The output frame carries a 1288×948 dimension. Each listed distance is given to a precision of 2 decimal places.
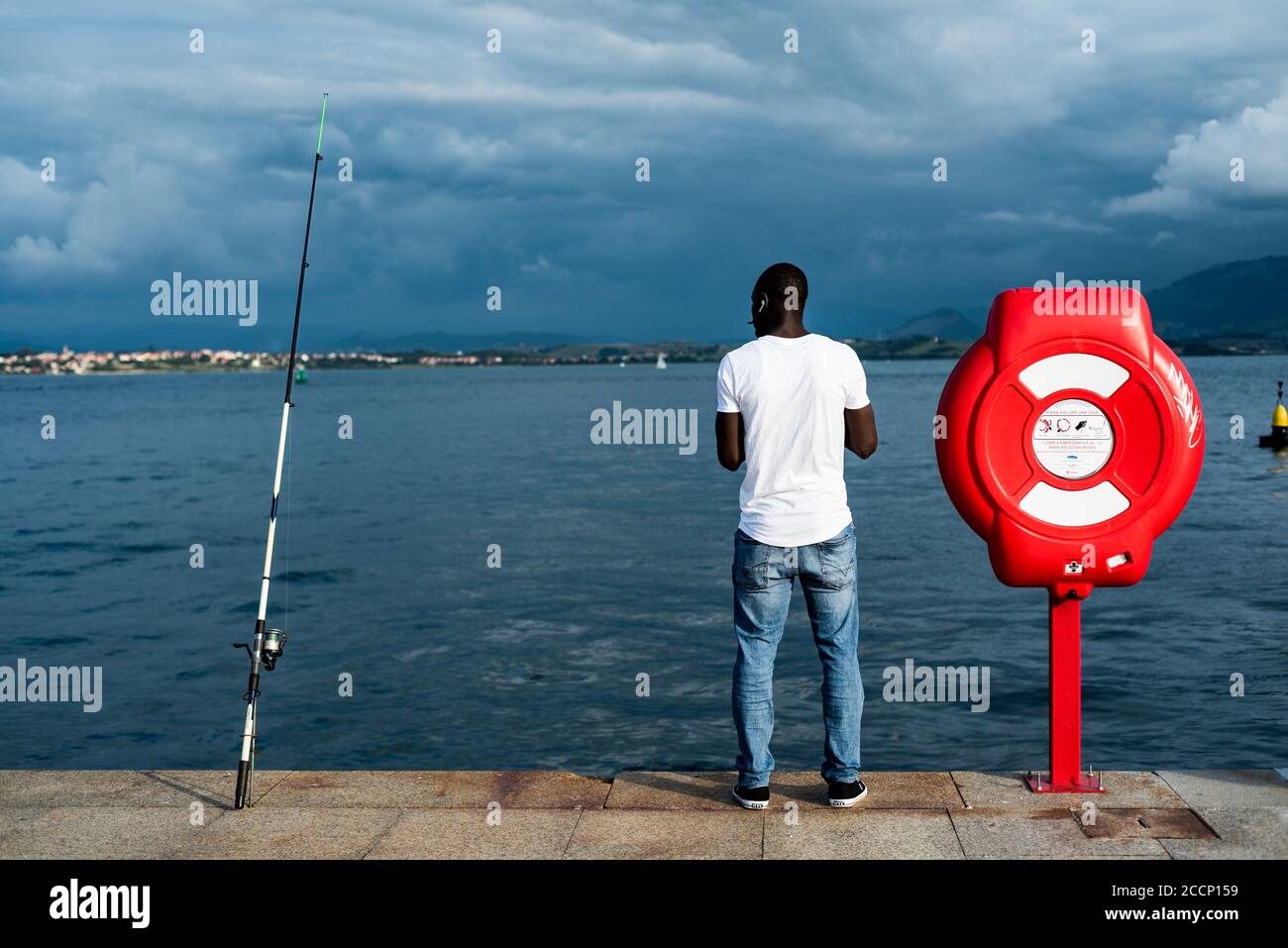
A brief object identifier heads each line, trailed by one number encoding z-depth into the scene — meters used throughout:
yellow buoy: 43.16
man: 5.40
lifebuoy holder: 5.48
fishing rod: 5.64
